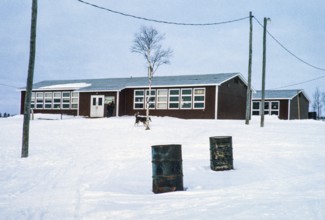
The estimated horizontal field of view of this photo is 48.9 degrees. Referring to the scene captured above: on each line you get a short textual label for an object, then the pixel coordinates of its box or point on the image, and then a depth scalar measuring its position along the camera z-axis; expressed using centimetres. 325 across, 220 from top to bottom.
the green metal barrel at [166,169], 779
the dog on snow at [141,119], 2324
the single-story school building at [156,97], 3105
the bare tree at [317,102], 7309
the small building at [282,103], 4075
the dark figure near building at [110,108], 3366
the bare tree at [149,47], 3114
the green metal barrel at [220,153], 969
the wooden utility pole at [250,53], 2333
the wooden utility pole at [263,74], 2255
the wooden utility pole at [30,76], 1301
